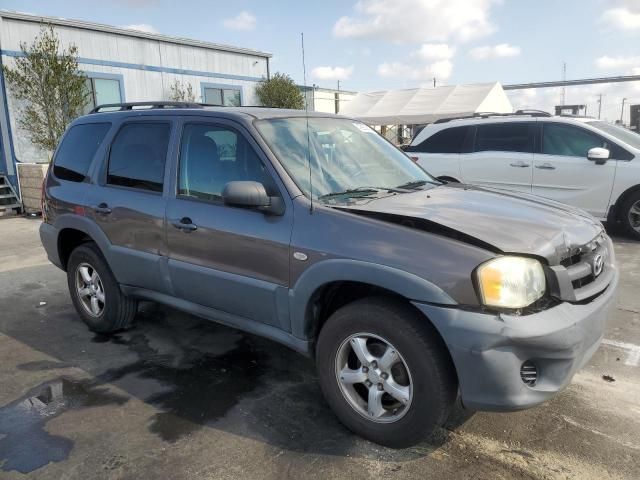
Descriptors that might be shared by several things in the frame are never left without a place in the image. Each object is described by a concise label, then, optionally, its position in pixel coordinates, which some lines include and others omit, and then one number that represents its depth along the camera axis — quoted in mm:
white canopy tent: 23906
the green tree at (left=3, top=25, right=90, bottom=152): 12953
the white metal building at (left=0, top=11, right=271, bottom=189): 13359
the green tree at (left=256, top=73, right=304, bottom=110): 20266
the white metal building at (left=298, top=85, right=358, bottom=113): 30753
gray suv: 2438
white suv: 7488
